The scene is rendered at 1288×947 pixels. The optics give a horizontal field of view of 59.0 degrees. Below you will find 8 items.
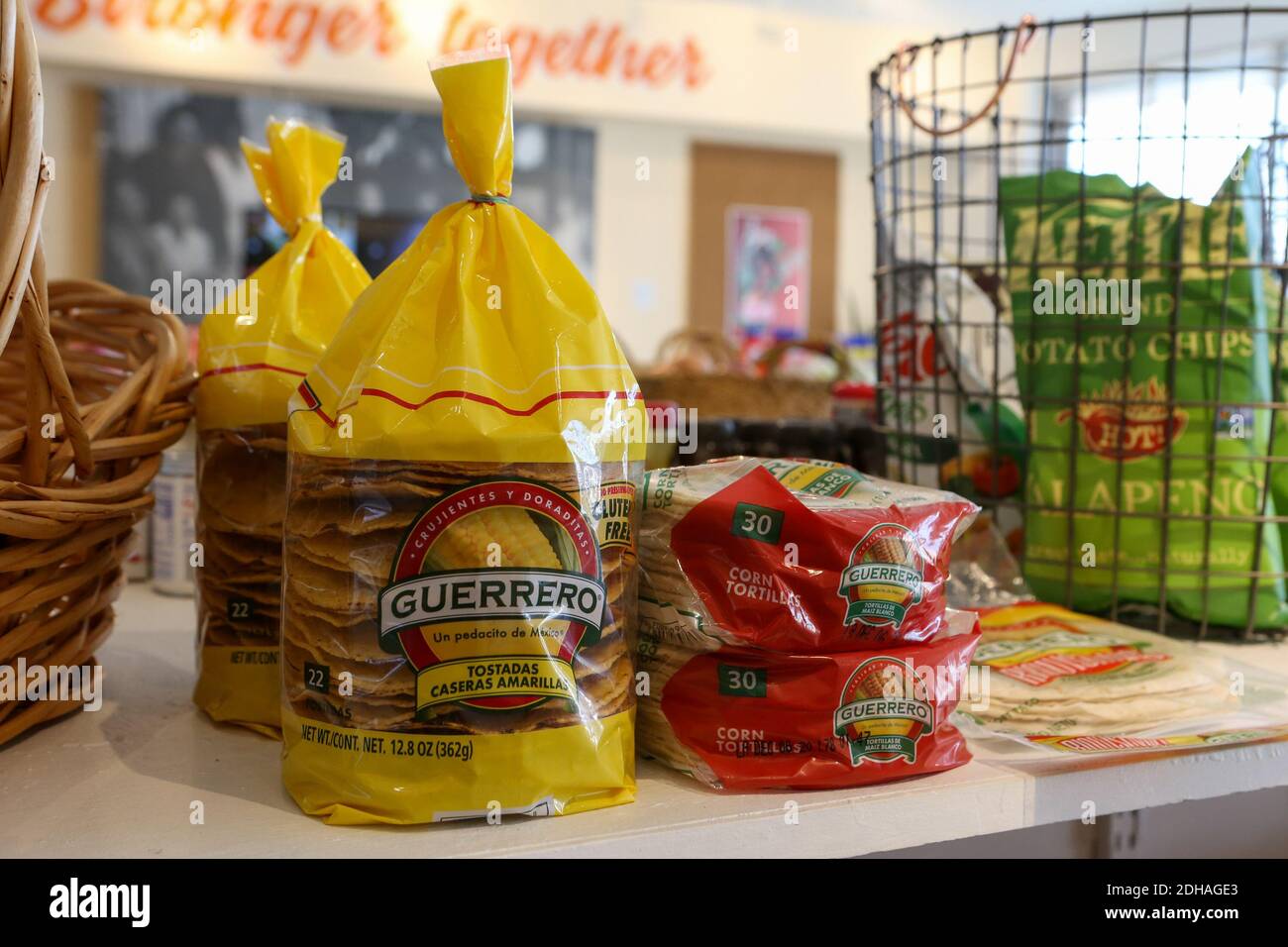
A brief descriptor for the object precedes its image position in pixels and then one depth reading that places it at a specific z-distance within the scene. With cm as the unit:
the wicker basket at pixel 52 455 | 53
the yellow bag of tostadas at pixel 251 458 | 67
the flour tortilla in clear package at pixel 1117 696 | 67
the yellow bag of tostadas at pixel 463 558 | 52
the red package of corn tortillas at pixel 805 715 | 58
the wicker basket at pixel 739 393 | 161
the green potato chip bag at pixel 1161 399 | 86
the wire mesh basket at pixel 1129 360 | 86
